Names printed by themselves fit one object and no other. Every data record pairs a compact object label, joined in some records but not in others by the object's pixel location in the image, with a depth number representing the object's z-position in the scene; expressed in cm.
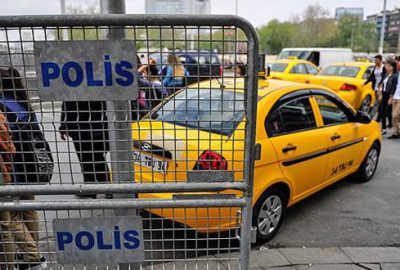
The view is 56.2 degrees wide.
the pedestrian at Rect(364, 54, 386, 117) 995
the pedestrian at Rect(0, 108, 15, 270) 238
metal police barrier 160
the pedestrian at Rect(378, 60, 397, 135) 862
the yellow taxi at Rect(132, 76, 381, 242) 213
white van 1969
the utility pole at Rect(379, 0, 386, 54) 2368
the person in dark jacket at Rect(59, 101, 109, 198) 175
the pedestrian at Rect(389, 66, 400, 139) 820
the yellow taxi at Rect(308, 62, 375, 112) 1082
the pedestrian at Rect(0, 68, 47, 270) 175
